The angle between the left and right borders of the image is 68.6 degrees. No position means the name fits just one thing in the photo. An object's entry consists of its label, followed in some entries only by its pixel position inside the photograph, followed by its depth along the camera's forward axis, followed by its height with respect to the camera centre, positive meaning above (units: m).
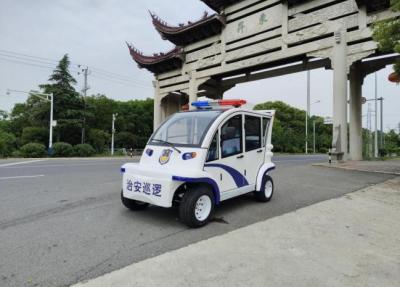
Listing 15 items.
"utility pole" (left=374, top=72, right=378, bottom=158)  33.82 +4.35
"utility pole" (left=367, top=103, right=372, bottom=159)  34.00 +0.69
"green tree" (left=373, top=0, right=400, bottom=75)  8.68 +3.55
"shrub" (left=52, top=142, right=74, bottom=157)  27.07 -0.27
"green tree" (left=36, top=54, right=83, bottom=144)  35.25 +5.24
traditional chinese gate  18.06 +7.99
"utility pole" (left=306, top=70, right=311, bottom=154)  45.38 +9.21
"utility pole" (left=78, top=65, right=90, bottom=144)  37.22 +7.89
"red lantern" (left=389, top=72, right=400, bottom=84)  9.55 +2.52
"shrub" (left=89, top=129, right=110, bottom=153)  38.44 +1.14
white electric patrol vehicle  4.55 -0.24
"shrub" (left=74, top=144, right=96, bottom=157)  28.08 -0.26
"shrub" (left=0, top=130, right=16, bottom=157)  30.11 +0.28
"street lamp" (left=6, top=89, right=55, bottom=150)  27.77 +2.32
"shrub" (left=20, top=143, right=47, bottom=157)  26.05 -0.30
